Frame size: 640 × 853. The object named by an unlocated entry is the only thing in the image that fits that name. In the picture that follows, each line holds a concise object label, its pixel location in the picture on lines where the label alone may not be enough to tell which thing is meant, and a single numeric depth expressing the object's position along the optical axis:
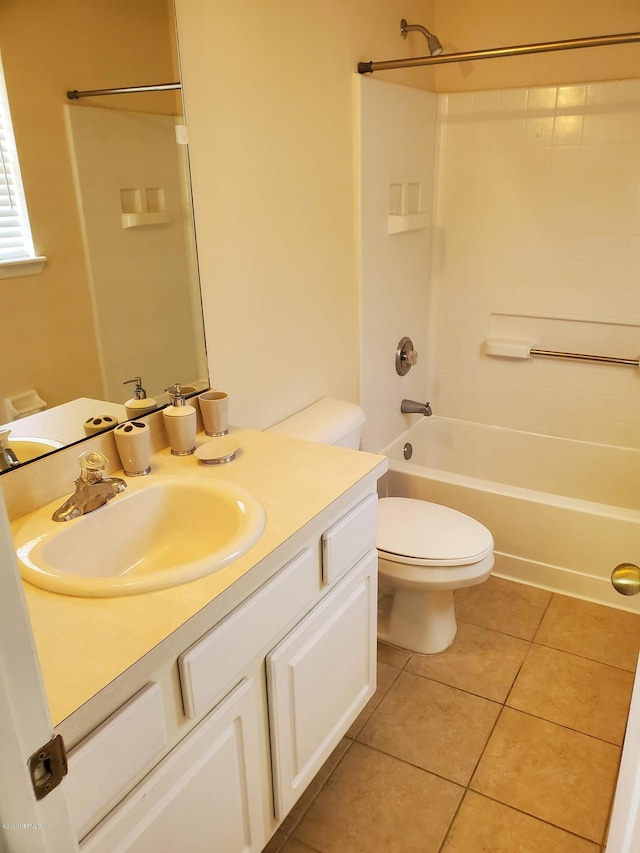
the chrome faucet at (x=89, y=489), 1.36
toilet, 2.06
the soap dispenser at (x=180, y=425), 1.65
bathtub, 2.47
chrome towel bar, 2.79
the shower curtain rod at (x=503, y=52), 1.92
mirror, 1.30
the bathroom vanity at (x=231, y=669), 0.97
